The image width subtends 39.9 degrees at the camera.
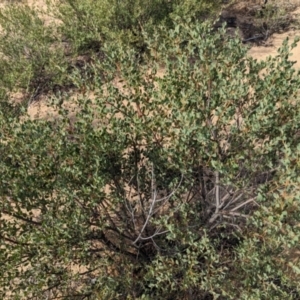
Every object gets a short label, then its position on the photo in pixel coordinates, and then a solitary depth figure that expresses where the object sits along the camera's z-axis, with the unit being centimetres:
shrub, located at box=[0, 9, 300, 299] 334
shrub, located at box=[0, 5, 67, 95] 855
